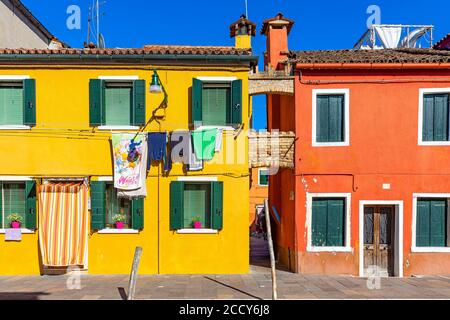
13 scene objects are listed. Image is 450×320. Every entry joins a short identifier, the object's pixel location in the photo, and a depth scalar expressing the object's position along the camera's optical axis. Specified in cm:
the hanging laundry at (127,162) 934
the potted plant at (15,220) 933
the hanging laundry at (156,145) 941
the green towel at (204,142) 942
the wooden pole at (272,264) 679
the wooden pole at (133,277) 657
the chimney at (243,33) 1208
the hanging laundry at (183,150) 948
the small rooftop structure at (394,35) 1326
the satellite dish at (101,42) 1254
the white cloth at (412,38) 1347
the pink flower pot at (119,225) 949
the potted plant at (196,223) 954
